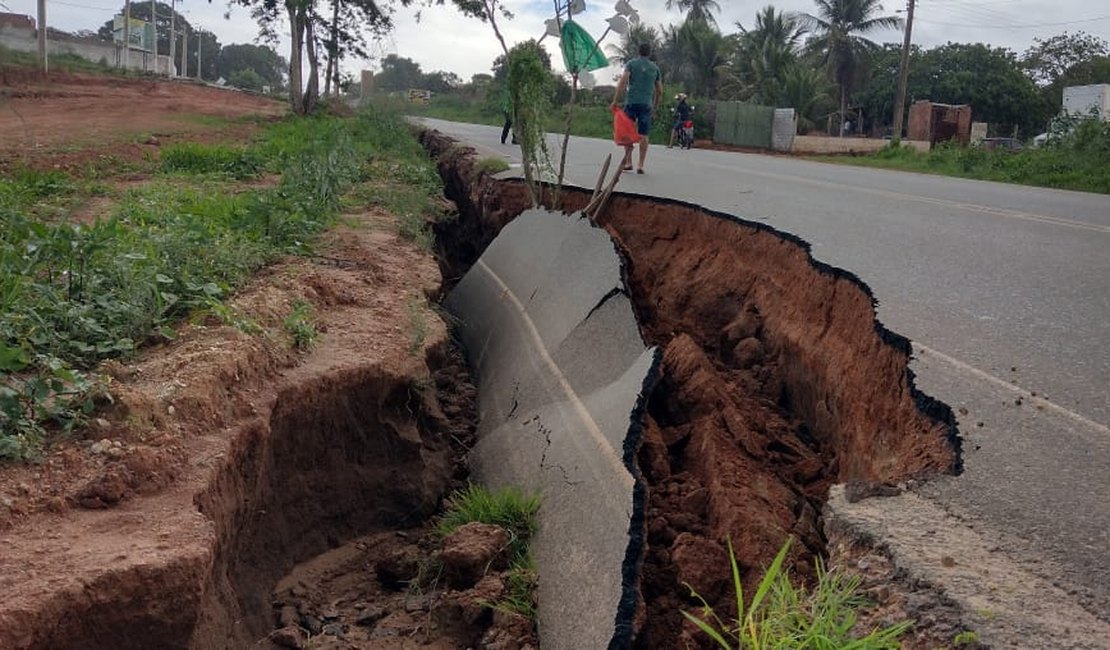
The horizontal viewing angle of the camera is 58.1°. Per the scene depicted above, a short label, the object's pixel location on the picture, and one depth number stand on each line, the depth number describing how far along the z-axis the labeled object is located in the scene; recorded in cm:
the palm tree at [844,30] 4531
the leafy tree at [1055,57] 4491
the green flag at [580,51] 778
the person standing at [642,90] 1048
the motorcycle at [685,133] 2353
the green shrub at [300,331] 471
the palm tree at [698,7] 5838
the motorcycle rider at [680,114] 2353
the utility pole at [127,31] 4395
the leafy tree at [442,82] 6980
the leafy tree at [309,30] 2244
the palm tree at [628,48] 4172
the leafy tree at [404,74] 8150
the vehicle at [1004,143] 2970
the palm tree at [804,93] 3472
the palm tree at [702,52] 4450
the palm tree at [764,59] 3700
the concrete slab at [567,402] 302
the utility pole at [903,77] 3007
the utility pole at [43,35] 2902
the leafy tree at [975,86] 4072
